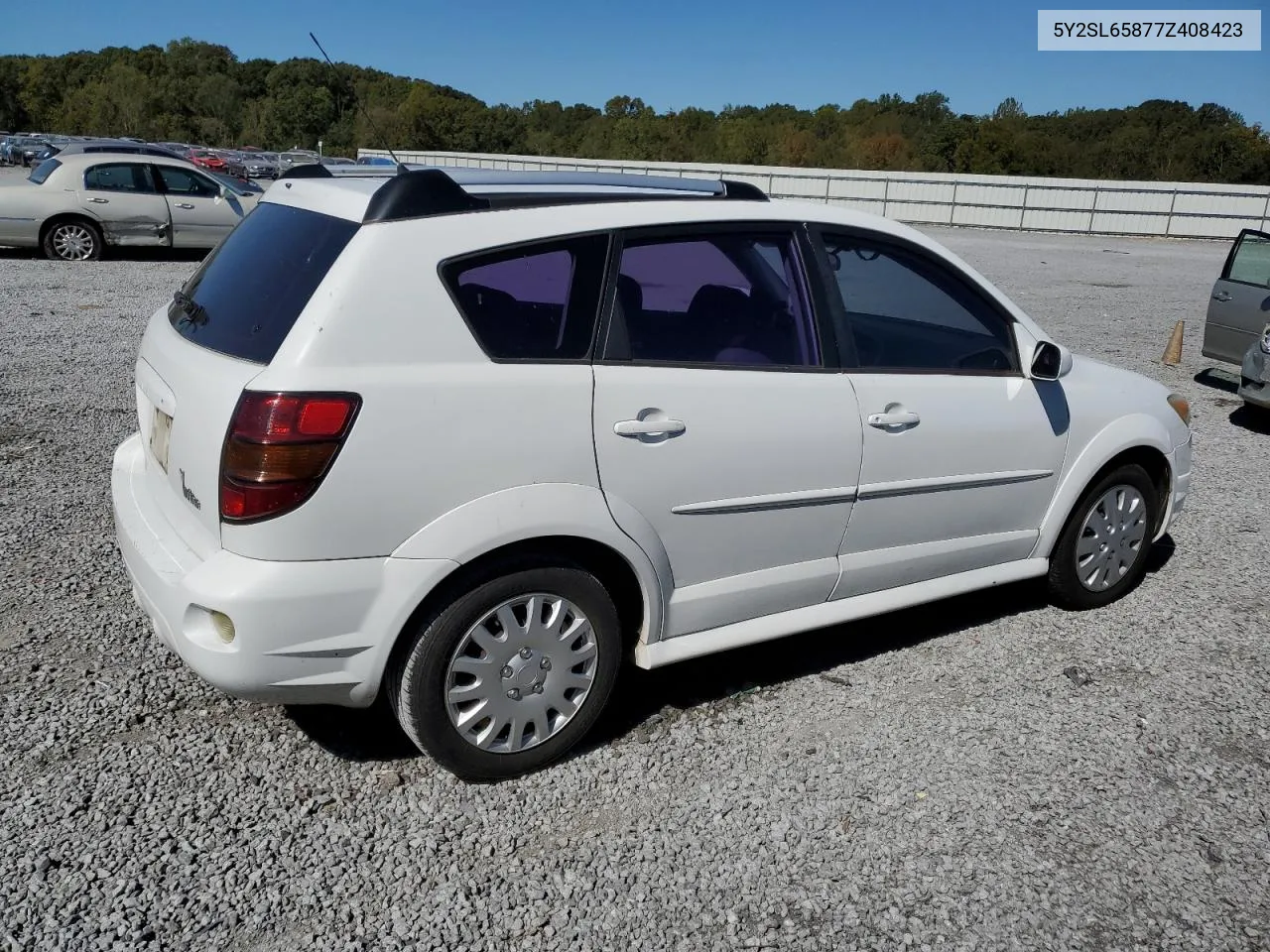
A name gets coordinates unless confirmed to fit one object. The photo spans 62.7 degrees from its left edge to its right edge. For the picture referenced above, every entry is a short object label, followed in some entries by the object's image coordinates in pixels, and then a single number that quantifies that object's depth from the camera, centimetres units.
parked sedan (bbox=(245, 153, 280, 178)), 4003
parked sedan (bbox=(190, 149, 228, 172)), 3859
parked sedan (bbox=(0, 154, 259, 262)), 1414
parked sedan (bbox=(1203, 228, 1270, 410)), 973
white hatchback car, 282
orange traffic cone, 1170
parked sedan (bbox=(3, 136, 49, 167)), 4112
